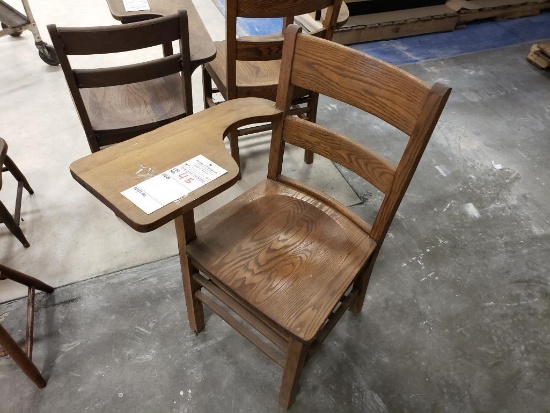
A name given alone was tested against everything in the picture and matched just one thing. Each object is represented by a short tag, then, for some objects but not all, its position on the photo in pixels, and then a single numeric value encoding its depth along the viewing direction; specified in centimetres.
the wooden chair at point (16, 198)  153
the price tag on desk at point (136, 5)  176
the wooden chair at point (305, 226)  94
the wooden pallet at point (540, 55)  303
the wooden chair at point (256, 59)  144
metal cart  272
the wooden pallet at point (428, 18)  325
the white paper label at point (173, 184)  83
